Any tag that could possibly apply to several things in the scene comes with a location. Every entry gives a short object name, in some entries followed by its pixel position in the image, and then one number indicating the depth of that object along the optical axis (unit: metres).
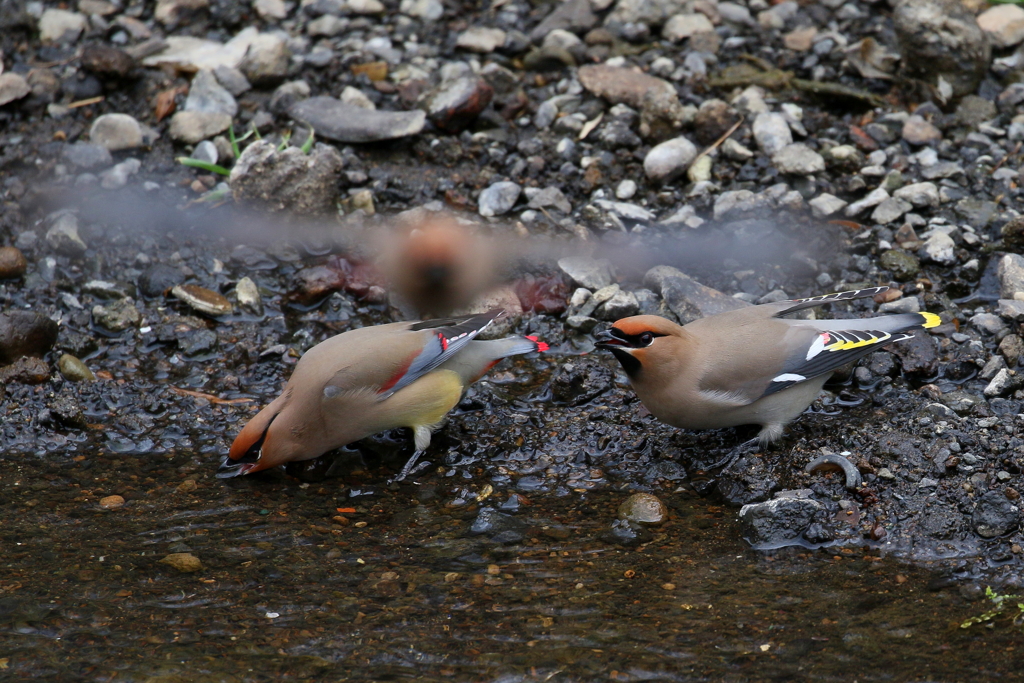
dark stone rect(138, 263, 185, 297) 13.00
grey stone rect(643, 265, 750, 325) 12.37
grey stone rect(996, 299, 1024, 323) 11.76
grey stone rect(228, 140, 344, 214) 13.95
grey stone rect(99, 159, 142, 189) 14.45
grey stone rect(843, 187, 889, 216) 13.73
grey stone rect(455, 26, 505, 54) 16.41
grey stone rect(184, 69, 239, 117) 15.37
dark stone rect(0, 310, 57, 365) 11.52
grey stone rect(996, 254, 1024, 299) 12.17
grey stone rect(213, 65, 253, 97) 15.74
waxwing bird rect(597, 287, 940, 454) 10.37
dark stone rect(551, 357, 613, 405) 11.59
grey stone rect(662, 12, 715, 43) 16.56
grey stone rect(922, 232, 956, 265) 12.79
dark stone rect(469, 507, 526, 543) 9.38
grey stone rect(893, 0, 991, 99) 15.10
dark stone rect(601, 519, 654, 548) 9.20
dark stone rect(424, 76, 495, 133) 14.95
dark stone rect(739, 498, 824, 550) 9.05
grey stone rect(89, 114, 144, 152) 14.91
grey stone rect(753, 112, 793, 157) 14.70
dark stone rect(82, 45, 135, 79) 15.41
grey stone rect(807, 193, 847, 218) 13.83
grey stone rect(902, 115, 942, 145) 14.66
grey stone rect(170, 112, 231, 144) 14.99
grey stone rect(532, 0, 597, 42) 16.70
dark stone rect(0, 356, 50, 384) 11.45
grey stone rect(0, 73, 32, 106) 15.02
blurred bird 13.11
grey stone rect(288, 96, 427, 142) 14.87
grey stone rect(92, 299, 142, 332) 12.47
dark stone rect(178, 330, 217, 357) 12.21
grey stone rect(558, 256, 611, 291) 12.99
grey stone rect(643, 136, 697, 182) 14.51
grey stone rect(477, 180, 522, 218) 14.23
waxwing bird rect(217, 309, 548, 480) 10.40
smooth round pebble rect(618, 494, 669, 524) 9.49
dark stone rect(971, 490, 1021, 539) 8.95
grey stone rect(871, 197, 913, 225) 13.53
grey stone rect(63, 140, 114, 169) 14.65
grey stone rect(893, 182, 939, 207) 13.60
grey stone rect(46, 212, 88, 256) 13.33
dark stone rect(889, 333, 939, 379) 11.48
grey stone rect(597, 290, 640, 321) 12.59
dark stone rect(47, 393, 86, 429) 11.01
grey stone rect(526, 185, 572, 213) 14.22
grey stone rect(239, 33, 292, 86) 15.86
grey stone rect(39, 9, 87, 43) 16.50
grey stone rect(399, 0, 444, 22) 17.09
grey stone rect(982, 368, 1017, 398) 10.96
